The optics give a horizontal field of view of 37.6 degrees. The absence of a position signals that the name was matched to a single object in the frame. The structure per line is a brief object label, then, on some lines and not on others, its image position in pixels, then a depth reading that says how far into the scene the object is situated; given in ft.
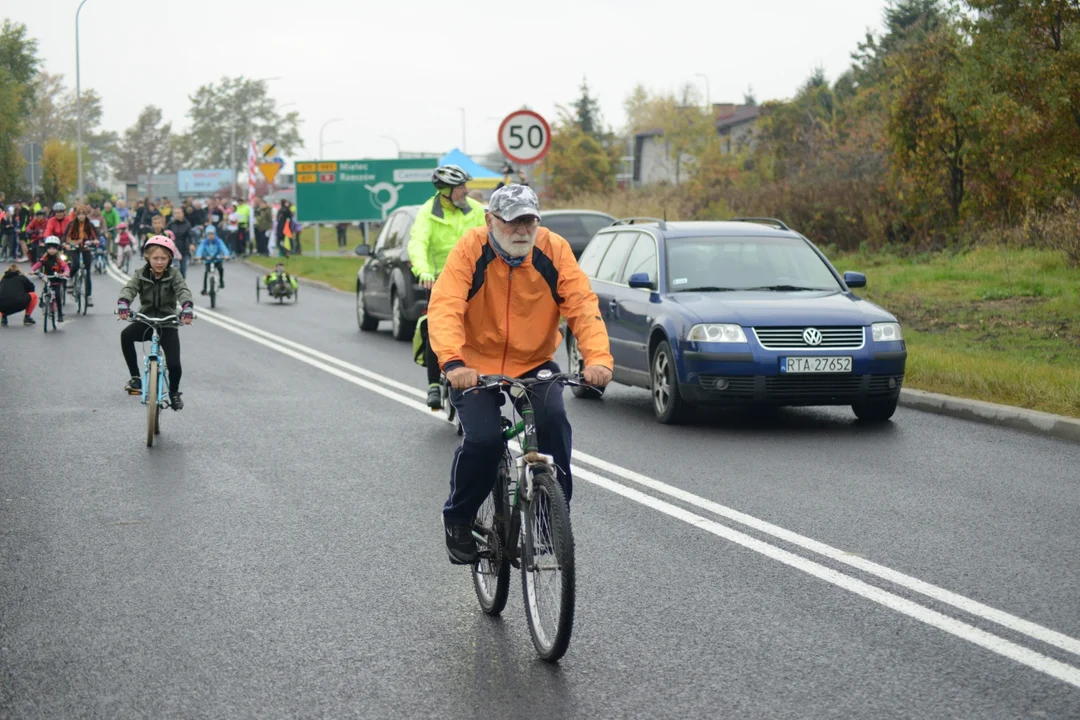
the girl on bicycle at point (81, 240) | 85.05
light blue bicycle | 36.58
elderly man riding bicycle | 18.62
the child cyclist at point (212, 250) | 95.20
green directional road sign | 146.72
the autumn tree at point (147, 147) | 608.19
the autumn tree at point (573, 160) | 217.97
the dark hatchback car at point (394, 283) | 66.28
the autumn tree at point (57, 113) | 487.78
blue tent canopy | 173.06
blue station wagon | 38.22
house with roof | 341.04
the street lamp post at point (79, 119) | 211.82
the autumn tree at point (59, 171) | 235.40
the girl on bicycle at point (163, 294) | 38.78
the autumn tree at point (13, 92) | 190.08
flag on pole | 173.58
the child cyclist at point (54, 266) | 74.13
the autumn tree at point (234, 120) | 500.74
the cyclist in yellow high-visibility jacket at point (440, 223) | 37.52
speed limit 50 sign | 69.31
